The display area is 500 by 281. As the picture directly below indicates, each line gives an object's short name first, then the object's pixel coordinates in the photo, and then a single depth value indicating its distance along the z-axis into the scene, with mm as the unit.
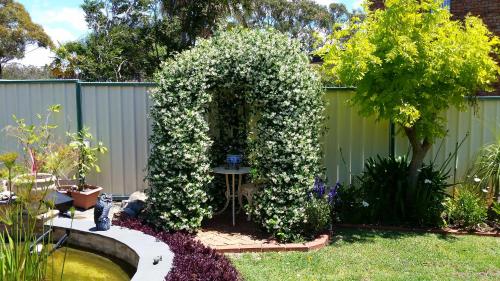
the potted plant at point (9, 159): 3232
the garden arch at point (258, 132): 5758
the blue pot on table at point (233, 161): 6535
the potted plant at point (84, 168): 6980
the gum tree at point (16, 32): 31891
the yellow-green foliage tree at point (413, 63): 5801
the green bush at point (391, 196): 6480
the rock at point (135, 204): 6363
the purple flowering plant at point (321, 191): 6176
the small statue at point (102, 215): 5262
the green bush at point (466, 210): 6250
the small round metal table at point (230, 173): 6371
